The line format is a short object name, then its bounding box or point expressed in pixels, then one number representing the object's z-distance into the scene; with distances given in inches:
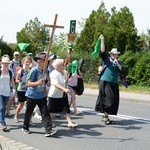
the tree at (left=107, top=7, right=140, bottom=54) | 1136.2
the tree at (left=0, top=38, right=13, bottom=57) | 1786.2
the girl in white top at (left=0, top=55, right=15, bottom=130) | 395.5
